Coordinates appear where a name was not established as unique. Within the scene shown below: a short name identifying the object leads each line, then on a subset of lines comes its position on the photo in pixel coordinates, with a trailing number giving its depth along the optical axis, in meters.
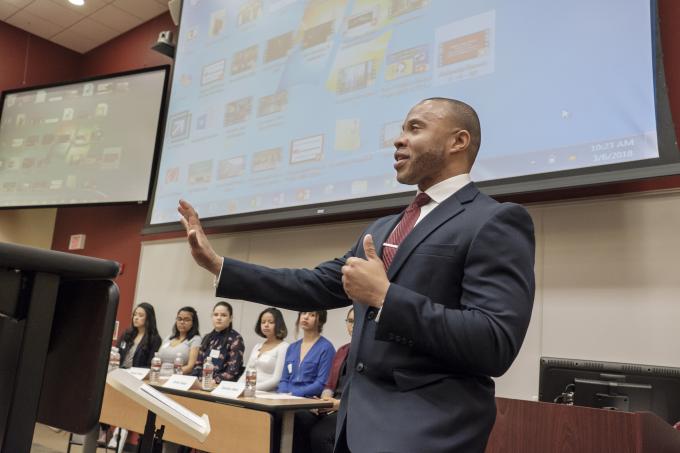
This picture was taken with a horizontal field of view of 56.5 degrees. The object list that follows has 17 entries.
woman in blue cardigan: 4.21
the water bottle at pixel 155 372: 3.86
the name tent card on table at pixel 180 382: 3.51
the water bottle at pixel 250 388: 3.29
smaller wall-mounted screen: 6.24
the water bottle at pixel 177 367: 4.38
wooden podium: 1.60
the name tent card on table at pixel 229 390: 3.27
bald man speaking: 1.24
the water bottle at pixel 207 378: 3.54
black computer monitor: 1.99
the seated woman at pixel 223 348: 4.82
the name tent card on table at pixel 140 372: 3.93
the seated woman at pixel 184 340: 5.23
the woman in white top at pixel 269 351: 4.47
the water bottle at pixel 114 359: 4.14
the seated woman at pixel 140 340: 5.62
